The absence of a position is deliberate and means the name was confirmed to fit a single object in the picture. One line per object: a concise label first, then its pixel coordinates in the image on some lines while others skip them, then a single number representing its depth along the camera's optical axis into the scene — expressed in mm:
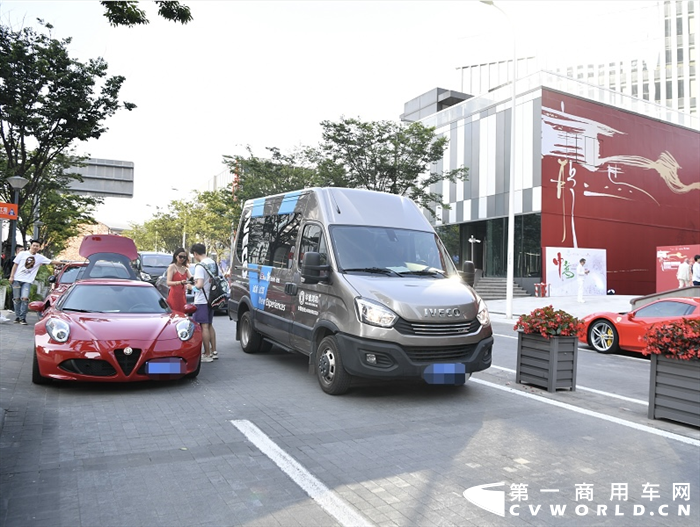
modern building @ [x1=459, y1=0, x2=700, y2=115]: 79188
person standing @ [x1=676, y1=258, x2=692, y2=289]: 18406
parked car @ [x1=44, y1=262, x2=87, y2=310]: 13022
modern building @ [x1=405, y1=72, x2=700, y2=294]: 29641
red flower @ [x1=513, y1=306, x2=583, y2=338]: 6742
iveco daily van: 5805
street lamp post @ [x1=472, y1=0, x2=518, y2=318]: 18925
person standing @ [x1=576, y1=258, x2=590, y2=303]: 22844
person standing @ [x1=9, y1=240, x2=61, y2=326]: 11828
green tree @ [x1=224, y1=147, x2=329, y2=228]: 30969
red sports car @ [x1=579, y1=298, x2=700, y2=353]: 9617
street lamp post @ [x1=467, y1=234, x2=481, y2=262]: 35781
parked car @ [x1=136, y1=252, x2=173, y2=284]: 18505
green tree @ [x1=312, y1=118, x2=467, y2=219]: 26031
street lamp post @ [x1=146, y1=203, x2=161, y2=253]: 58178
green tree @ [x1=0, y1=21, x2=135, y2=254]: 15391
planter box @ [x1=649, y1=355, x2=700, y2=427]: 5273
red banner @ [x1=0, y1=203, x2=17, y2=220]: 13461
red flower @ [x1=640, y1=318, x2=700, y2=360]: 5145
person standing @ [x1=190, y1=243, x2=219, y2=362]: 8141
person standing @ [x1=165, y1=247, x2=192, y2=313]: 8539
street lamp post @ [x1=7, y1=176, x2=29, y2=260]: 16922
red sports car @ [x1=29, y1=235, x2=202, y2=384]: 5957
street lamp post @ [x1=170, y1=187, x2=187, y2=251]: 53516
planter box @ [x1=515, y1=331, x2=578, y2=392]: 6812
